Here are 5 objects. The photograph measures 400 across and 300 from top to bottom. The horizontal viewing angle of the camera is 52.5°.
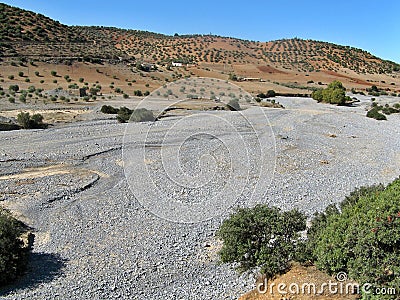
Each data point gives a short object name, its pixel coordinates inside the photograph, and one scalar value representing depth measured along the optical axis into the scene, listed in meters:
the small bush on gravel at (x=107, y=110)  34.16
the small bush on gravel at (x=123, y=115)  30.59
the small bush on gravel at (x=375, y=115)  38.88
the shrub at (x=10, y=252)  8.25
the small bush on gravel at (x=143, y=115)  28.73
